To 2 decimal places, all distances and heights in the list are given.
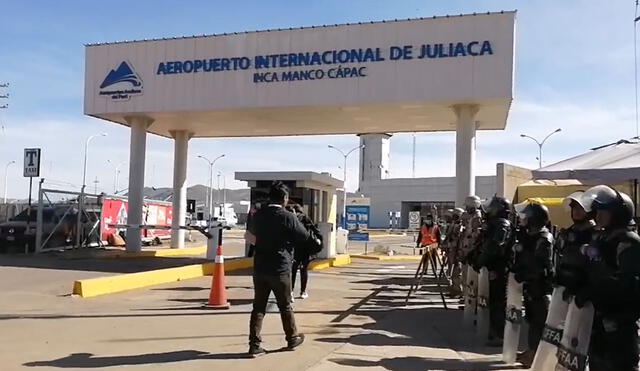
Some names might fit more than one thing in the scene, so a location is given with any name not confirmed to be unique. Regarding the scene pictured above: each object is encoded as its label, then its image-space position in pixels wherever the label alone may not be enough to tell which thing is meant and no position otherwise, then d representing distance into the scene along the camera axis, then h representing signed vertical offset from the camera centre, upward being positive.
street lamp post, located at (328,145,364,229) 34.56 +0.17
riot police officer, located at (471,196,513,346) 8.11 -0.42
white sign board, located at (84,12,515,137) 19.59 +4.35
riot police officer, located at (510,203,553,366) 6.82 -0.43
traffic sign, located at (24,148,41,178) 22.45 +1.50
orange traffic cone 10.98 -1.24
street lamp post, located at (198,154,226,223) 81.94 +0.91
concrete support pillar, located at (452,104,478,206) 20.62 +2.19
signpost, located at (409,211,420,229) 44.03 -0.03
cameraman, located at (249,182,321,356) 7.51 -0.49
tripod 13.36 -0.83
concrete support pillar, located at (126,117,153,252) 23.86 +1.12
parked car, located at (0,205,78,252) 23.61 -0.80
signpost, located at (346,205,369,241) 35.72 -0.01
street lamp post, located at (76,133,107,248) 24.48 -0.50
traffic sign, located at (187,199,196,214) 34.50 +0.33
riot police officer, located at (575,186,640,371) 4.14 -0.37
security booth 20.50 +0.73
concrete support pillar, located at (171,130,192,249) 26.86 +0.87
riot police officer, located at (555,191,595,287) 4.42 -0.12
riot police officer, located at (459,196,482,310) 9.56 -0.33
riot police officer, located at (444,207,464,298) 12.51 -0.58
